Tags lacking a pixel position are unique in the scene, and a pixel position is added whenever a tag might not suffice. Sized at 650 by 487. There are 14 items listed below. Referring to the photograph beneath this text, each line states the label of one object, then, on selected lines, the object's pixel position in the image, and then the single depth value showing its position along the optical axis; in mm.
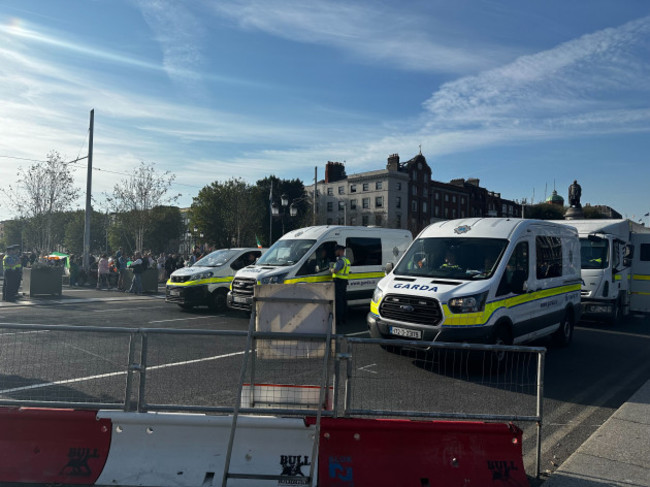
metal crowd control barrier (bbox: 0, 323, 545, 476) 4078
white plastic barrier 3795
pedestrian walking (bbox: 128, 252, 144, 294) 19844
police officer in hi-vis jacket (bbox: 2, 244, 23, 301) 16578
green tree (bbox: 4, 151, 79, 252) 27516
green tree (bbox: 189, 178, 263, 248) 53906
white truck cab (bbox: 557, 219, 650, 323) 12742
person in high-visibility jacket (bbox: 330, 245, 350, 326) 11602
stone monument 20150
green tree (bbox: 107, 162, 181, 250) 33406
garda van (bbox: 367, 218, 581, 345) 7152
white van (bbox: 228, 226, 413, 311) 12133
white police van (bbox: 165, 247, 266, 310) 14211
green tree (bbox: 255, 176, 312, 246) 58375
